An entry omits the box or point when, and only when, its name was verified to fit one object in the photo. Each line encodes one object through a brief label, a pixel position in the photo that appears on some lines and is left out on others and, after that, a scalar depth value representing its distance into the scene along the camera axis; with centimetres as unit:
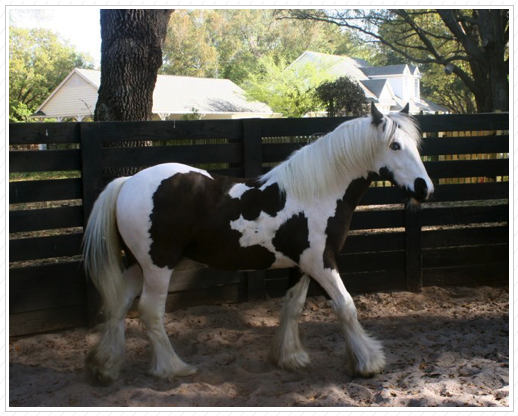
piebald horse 370
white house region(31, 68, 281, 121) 3234
